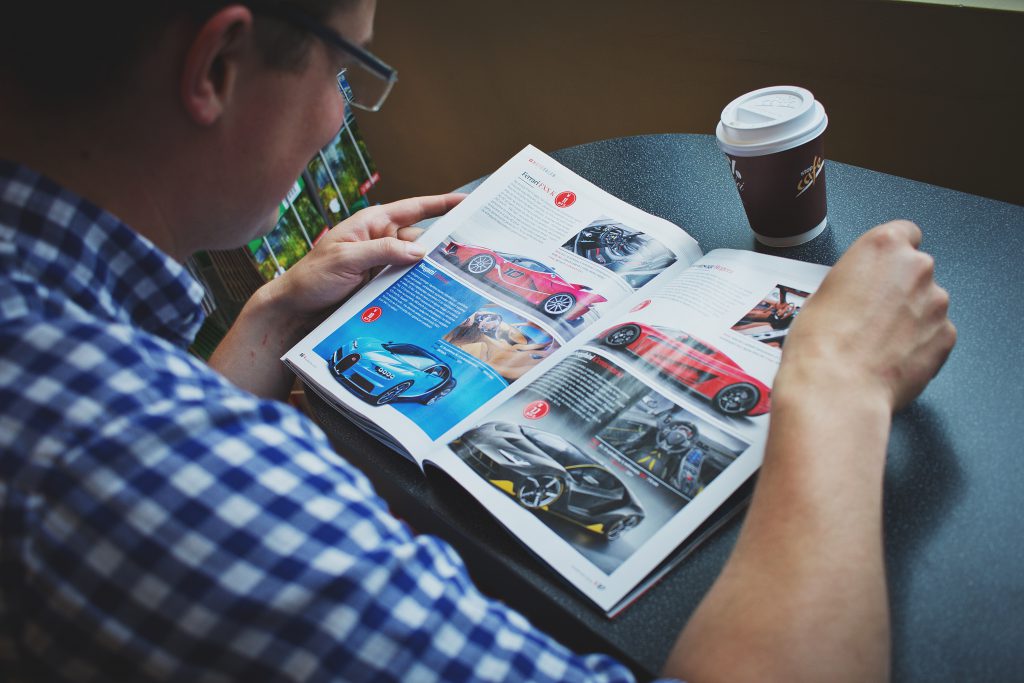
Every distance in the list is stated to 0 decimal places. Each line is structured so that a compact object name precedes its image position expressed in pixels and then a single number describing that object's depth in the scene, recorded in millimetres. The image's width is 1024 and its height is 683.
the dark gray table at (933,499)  566
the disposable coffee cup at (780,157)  784
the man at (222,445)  485
